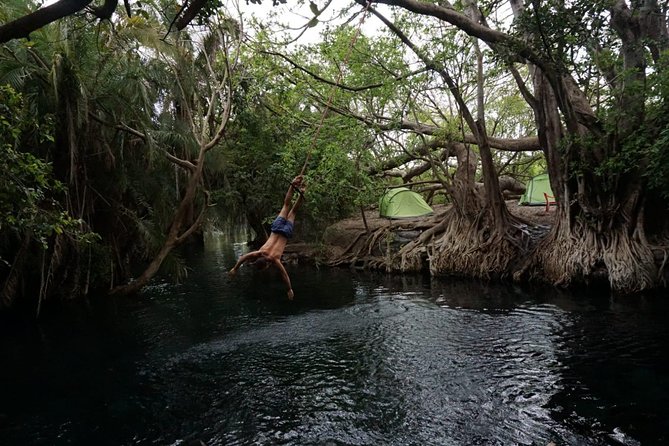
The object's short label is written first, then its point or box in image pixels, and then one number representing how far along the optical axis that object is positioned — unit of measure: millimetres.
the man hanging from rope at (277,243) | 8586
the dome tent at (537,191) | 17547
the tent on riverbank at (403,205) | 19422
